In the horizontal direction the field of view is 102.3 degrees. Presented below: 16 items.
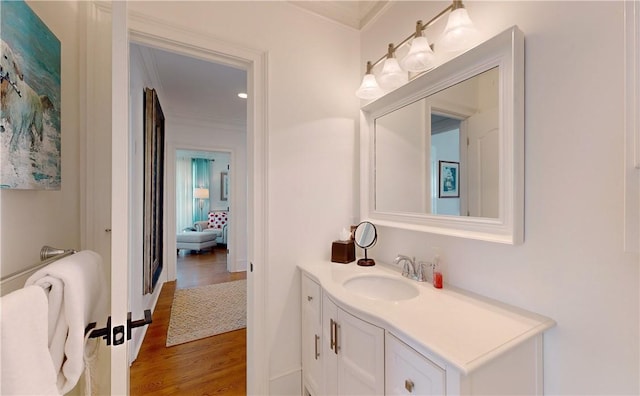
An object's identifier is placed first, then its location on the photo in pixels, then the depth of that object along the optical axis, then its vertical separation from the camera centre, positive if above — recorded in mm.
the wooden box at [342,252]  1698 -364
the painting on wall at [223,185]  7551 +345
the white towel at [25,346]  577 -354
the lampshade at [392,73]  1460 +709
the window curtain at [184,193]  7089 +101
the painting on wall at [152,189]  2463 +84
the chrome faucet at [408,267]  1386 -380
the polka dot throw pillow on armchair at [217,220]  6918 -630
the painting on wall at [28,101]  745 +317
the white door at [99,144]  1262 +264
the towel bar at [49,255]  918 -229
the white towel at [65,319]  738 -357
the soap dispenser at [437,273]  1251 -377
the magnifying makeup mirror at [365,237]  1648 -264
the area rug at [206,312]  2441 -1279
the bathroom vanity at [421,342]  762 -503
